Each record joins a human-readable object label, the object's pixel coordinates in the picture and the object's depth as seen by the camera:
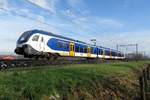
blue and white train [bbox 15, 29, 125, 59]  9.30
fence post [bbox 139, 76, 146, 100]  6.00
